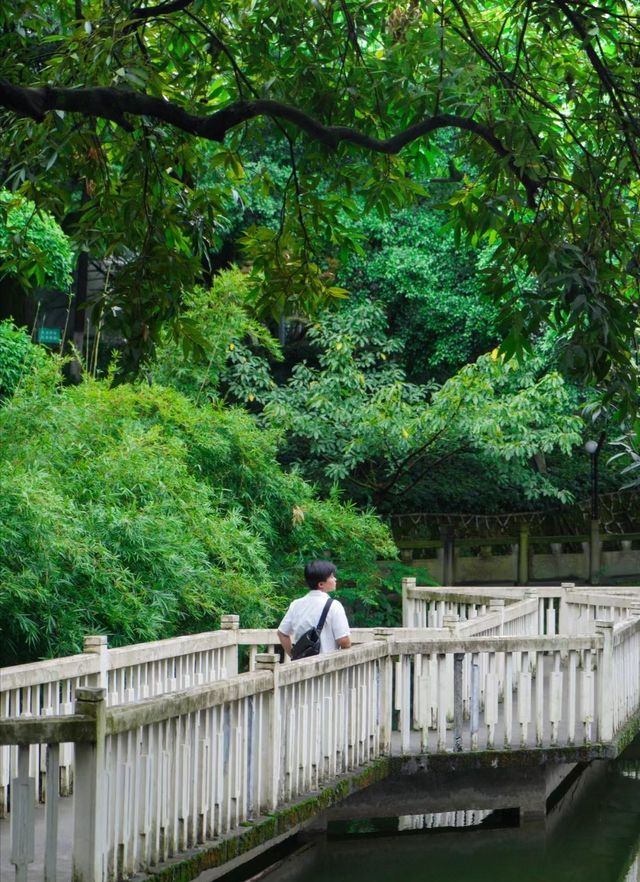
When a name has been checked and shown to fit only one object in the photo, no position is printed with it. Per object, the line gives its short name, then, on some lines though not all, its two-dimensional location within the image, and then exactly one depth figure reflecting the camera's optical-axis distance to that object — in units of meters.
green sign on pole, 25.41
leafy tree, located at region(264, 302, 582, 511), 19.50
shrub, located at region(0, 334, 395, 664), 9.99
